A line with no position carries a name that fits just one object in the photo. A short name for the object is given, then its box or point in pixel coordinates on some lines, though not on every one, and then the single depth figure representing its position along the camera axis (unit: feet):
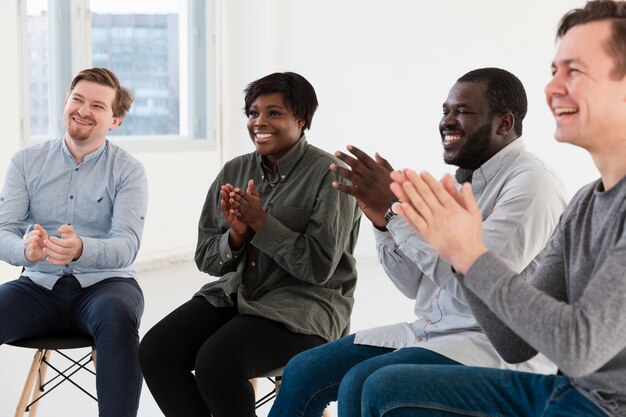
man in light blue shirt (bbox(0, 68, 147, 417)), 8.61
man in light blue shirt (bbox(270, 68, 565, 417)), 6.57
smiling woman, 7.86
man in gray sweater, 4.58
